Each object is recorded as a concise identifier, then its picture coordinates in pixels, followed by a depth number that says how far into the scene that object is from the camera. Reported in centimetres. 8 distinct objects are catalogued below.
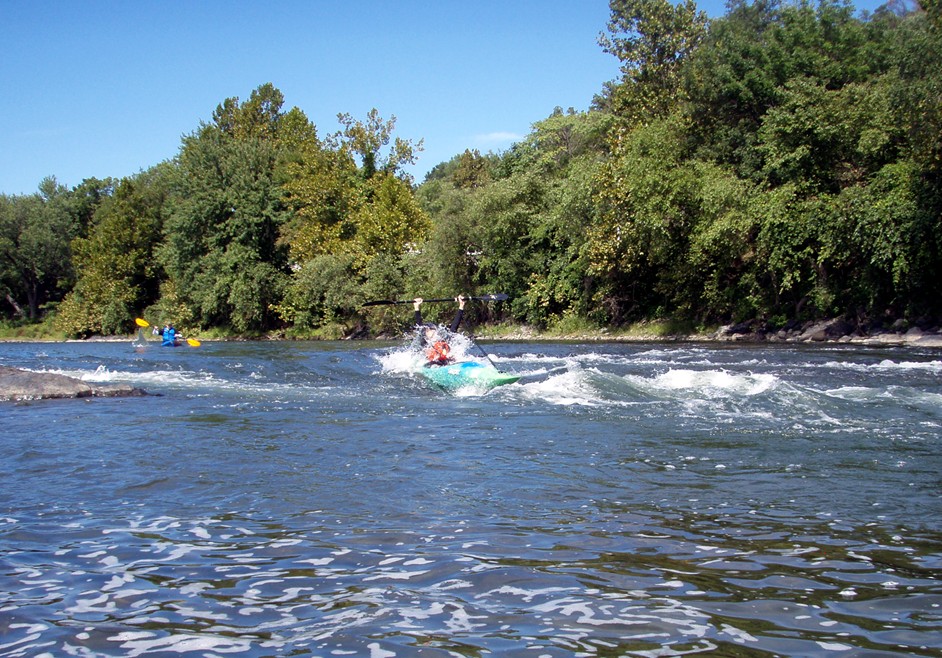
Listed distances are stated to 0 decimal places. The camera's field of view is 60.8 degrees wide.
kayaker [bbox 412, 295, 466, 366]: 1665
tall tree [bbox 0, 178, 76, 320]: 6400
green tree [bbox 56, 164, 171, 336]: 5706
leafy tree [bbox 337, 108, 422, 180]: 5272
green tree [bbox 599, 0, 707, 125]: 3797
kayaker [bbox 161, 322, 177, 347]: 3209
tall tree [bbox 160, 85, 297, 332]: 4938
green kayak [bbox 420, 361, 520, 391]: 1522
